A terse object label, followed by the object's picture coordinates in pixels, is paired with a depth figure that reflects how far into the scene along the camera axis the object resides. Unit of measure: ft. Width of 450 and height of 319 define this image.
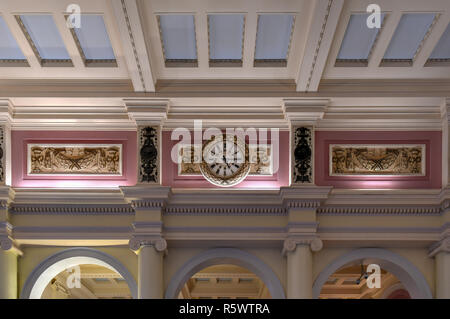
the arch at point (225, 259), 36.27
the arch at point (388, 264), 36.04
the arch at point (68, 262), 36.88
